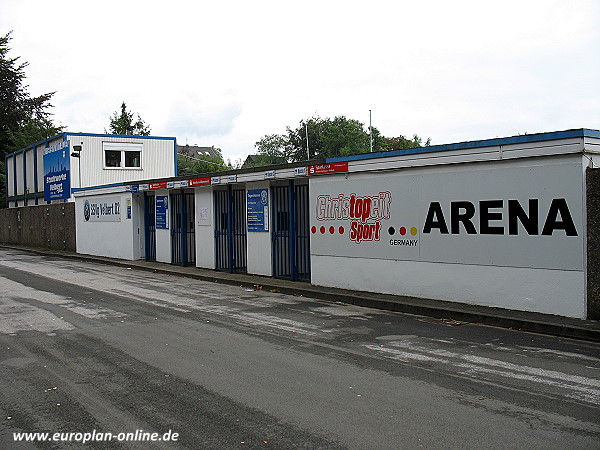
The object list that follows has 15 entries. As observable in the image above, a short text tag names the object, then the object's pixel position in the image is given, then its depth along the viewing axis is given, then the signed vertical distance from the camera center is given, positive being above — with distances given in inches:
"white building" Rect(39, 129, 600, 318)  383.6 -2.2
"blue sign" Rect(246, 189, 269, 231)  655.1 +13.4
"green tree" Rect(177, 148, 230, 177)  3019.2 +303.4
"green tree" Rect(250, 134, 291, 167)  3565.5 +451.1
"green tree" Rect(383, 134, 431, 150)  3315.2 +432.3
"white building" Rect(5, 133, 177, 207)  1347.2 +147.8
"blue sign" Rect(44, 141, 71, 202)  1348.4 +124.3
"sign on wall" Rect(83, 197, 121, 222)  981.8 +26.4
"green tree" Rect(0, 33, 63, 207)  2053.4 +415.1
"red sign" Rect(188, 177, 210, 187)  734.0 +50.6
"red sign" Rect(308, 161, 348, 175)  545.5 +48.1
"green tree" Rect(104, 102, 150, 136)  2608.3 +434.7
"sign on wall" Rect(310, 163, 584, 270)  389.7 +1.4
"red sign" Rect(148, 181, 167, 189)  824.6 +53.2
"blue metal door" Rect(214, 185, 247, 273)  718.5 -3.0
